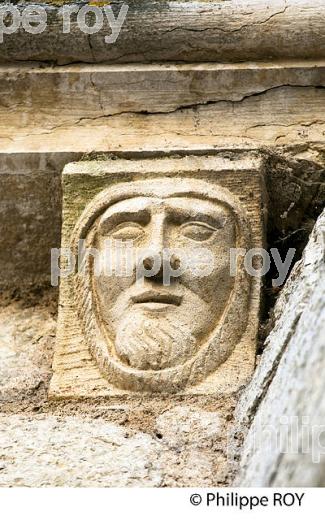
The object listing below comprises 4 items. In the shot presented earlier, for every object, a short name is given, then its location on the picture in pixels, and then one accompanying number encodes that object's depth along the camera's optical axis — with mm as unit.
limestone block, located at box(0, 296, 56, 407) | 5421
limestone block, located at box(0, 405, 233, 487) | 4441
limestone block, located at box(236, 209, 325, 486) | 3566
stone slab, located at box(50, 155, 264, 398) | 5203
